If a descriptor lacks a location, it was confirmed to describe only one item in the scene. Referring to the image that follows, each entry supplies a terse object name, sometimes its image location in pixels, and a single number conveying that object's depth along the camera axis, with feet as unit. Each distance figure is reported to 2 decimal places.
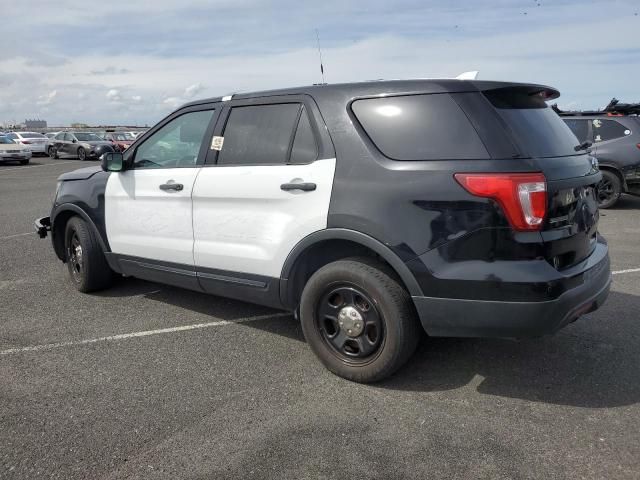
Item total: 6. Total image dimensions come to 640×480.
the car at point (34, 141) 100.45
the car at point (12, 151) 83.71
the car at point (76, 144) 93.97
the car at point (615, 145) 32.48
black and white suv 9.55
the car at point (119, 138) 95.88
